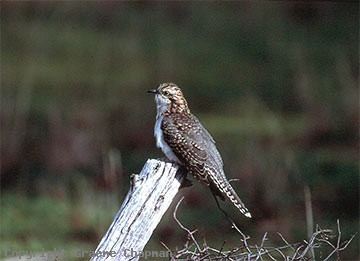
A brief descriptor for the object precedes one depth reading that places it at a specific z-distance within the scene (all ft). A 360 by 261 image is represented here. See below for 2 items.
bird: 61.87
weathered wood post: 56.18
